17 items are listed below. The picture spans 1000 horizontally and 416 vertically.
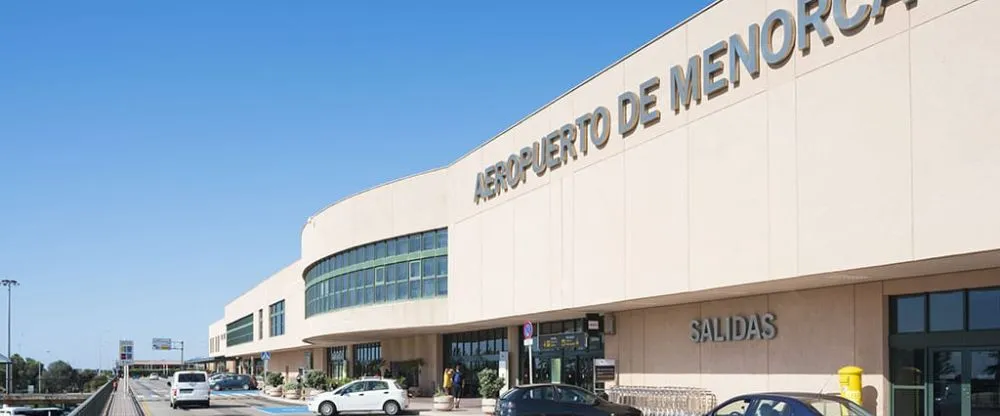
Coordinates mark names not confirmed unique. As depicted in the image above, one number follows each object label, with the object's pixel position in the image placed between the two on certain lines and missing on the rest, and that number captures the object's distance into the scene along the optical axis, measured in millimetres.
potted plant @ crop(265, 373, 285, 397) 60353
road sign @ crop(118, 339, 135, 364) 93062
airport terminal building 17141
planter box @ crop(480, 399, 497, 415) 35344
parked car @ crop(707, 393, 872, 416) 15203
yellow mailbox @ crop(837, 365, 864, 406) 20453
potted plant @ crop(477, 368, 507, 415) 37500
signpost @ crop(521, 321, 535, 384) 29075
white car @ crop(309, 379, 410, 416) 36250
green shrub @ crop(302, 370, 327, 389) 52969
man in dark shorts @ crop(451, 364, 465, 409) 39250
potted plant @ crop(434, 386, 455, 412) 36812
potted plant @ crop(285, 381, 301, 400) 55781
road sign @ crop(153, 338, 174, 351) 138125
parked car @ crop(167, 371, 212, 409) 47156
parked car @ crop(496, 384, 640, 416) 25141
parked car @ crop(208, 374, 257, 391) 74281
